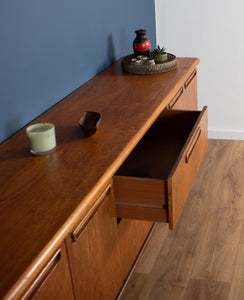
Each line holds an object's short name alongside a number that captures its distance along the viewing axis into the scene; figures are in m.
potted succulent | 2.24
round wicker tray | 2.16
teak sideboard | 1.04
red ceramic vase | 2.30
